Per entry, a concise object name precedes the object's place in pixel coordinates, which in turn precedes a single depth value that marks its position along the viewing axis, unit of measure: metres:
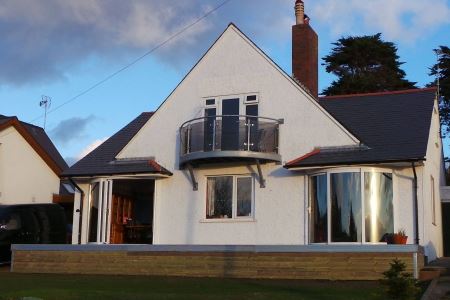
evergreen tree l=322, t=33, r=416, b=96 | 50.38
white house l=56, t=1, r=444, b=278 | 20.05
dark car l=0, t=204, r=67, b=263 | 22.66
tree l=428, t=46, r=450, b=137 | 47.84
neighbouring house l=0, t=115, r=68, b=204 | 31.34
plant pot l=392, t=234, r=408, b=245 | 18.23
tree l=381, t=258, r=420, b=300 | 9.88
